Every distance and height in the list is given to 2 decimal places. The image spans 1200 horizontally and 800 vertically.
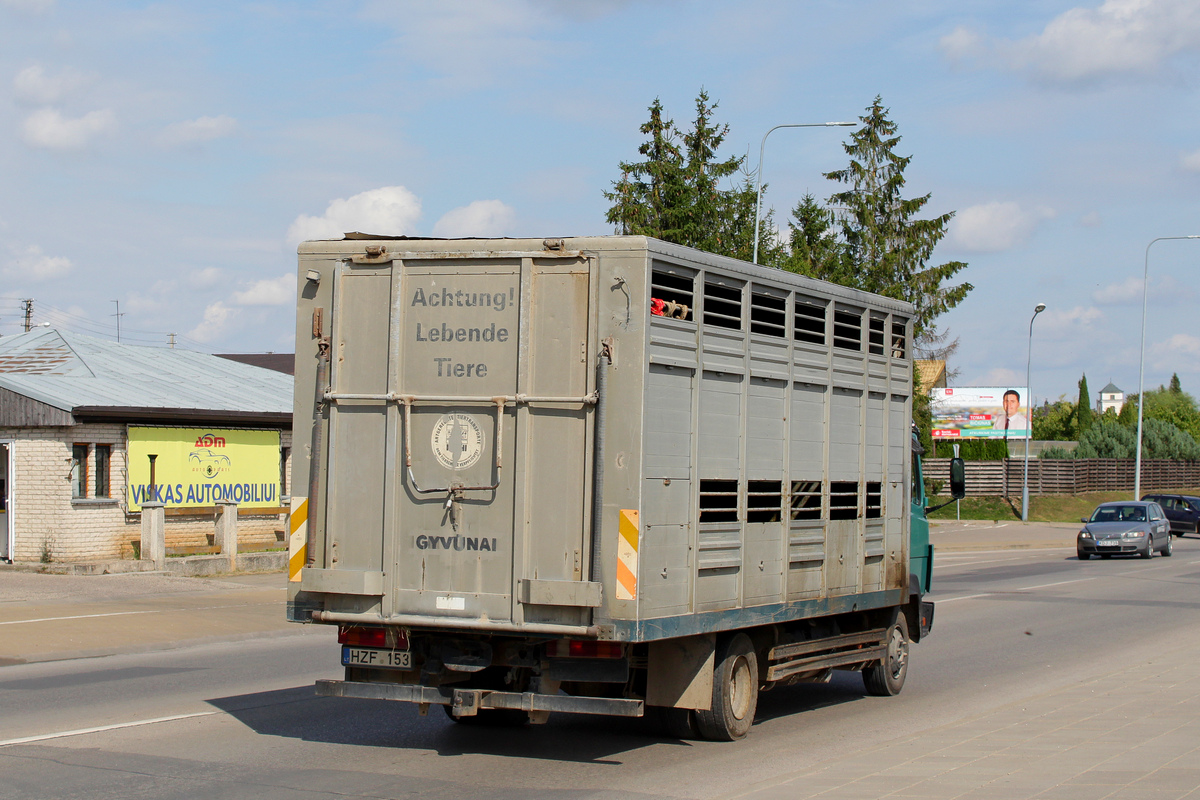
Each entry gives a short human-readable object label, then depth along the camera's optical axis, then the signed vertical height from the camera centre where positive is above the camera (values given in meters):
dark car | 47.25 -1.68
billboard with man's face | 74.94 +2.82
